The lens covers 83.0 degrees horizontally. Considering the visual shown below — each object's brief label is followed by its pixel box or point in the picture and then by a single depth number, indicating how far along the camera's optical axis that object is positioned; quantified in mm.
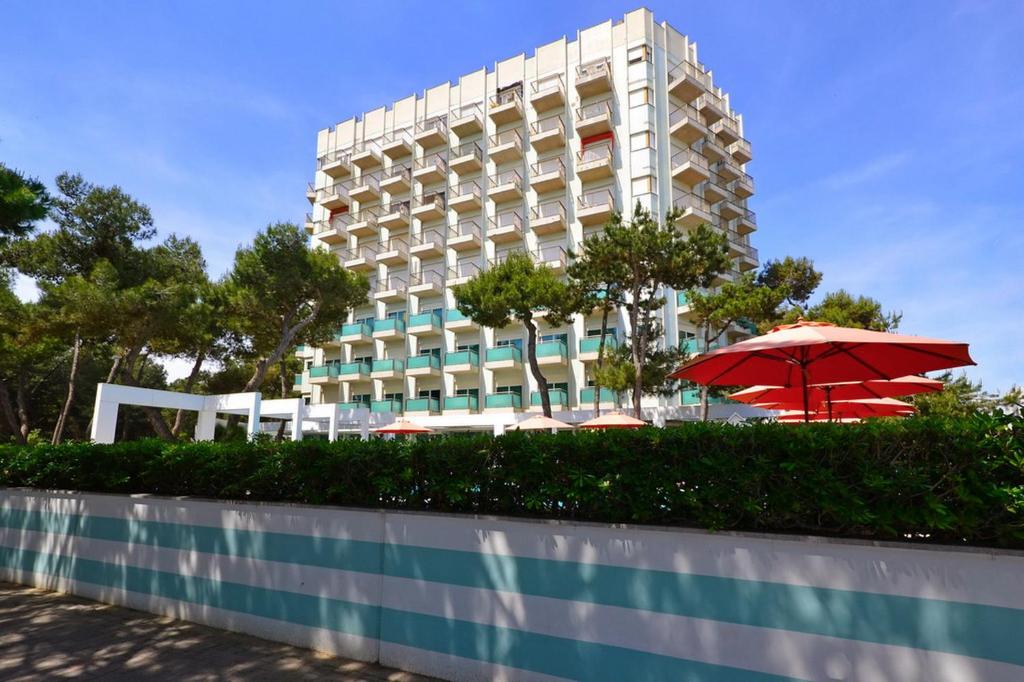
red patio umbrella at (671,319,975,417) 5742
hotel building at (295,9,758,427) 30672
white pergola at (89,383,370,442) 18359
